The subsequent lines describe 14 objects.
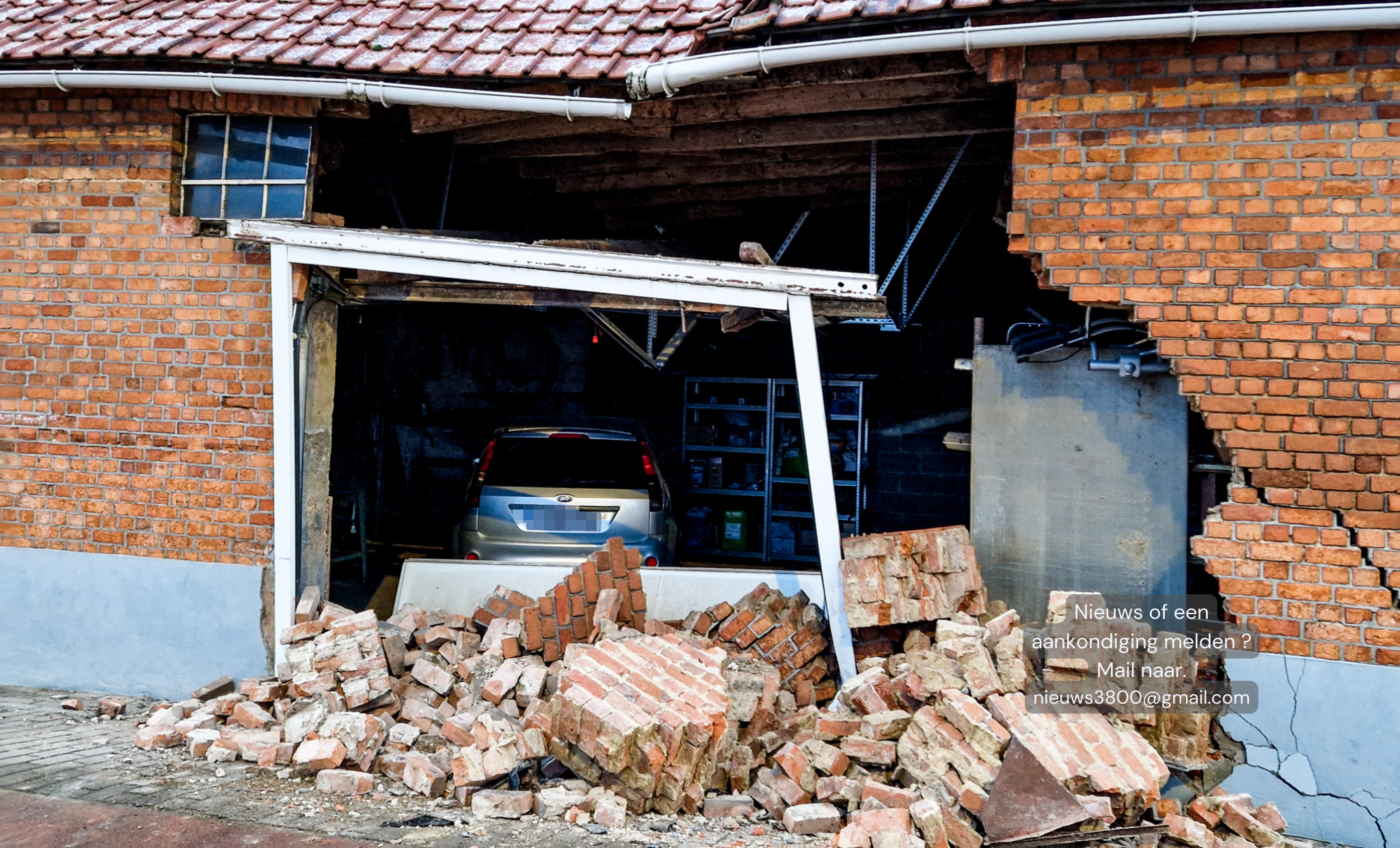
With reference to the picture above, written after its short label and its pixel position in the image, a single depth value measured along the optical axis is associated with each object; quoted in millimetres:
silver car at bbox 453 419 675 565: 6910
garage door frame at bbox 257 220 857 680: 5133
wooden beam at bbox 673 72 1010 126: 5461
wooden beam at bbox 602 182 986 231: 7352
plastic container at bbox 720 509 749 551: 10523
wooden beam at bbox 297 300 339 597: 6023
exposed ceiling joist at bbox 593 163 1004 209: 7098
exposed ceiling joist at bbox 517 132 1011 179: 6449
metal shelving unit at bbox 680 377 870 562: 10383
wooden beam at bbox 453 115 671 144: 5938
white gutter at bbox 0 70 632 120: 5559
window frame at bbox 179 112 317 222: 6230
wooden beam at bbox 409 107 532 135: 6035
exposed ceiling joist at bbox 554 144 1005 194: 6652
